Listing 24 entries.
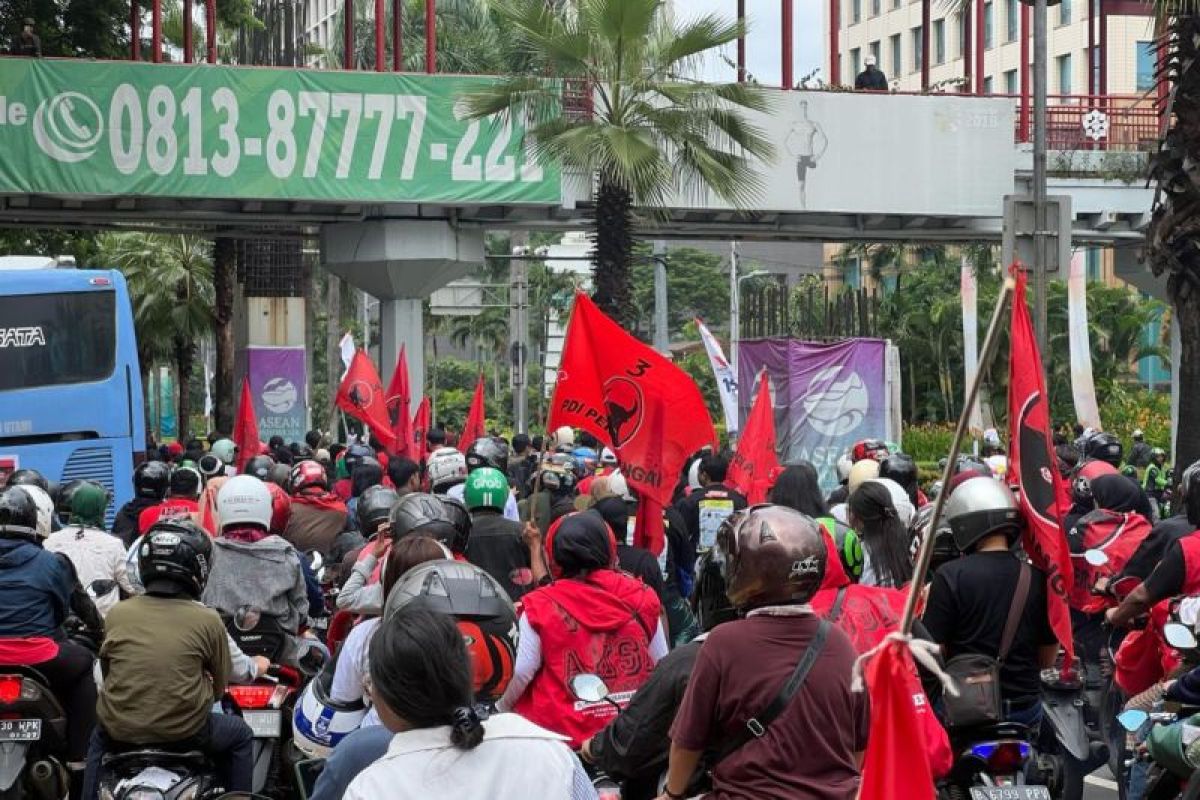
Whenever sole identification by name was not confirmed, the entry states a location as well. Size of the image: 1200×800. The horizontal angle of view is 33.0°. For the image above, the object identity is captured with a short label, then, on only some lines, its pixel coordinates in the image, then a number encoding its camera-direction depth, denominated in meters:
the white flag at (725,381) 25.03
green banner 26.89
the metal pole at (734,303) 50.59
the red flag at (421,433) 21.03
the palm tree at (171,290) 55.06
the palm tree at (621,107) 23.19
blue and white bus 20.91
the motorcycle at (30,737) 7.97
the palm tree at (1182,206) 16.58
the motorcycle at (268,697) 8.27
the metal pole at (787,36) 30.62
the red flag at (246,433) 21.75
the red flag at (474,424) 20.98
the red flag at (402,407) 20.23
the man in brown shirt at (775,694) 4.90
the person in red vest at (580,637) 7.04
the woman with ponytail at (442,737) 4.09
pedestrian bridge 27.11
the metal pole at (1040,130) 16.03
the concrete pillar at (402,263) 29.73
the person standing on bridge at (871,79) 31.97
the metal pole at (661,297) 43.62
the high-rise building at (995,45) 68.81
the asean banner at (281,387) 35.19
